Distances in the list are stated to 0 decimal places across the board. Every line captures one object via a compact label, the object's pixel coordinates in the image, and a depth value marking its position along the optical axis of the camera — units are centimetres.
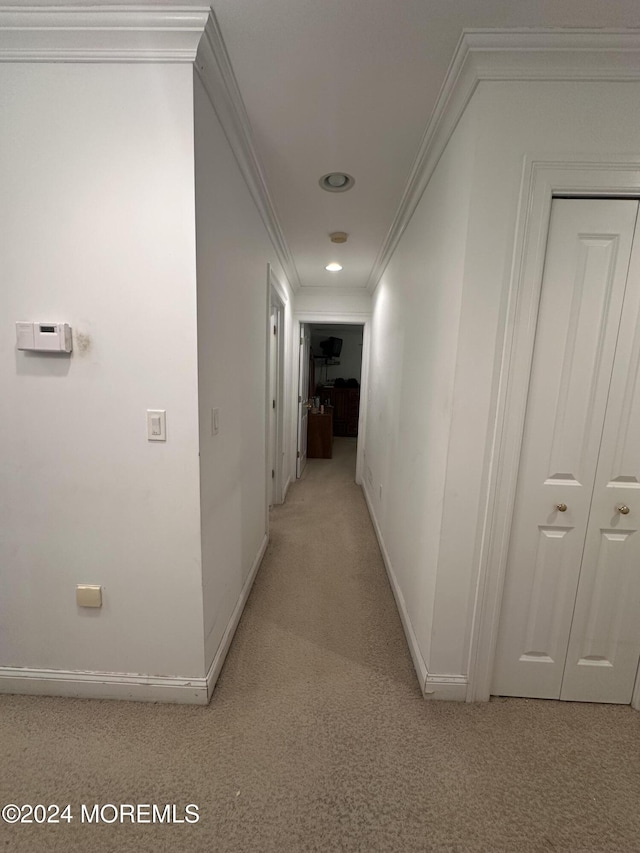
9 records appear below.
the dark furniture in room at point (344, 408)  733
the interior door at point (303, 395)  443
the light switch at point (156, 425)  124
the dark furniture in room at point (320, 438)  556
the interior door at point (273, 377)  298
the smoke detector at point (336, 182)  183
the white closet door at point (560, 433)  119
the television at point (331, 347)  715
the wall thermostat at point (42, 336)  119
